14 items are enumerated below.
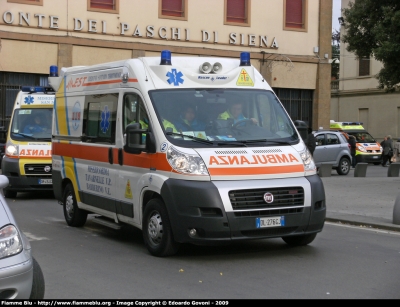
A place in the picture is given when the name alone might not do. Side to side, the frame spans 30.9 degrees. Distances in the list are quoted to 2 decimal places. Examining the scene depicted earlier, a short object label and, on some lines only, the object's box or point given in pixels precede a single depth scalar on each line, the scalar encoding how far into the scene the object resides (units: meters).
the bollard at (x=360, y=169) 25.54
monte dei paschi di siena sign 29.11
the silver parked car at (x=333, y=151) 27.70
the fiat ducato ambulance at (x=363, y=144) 35.84
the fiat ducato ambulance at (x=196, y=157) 8.44
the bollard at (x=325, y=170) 25.44
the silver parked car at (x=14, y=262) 5.27
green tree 24.70
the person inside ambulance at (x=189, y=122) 9.02
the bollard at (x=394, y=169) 25.19
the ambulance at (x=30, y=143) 16.69
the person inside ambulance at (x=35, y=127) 17.25
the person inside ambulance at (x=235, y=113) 9.30
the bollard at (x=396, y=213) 12.17
